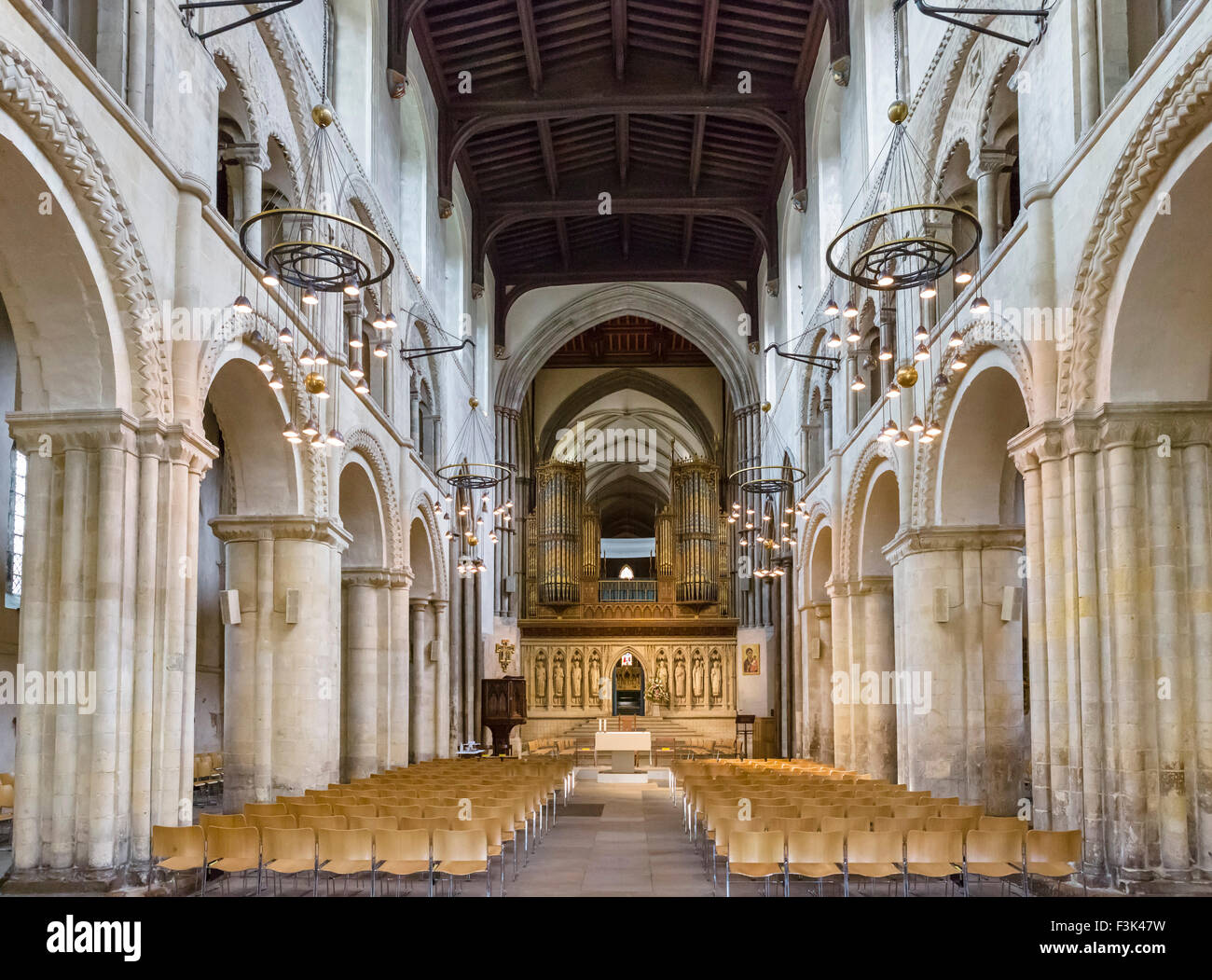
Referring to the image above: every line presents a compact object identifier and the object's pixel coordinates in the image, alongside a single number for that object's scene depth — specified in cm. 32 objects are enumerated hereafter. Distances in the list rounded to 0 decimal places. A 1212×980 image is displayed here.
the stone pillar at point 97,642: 966
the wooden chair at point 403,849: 947
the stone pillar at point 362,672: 2005
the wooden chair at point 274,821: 1035
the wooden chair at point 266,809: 1162
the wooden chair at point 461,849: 952
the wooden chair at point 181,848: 945
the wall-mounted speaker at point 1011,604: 1489
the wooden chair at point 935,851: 939
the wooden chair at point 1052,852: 924
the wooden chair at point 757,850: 941
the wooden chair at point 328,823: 1009
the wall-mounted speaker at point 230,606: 1505
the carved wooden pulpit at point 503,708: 2842
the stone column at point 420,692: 2455
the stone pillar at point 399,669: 2128
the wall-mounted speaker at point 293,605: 1549
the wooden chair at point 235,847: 941
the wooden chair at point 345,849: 943
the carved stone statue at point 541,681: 3825
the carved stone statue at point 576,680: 3819
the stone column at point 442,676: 2541
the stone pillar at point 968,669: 1508
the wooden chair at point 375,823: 998
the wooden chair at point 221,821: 988
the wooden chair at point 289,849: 942
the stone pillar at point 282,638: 1549
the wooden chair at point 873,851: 956
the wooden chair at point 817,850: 951
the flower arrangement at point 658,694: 3769
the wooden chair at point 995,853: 932
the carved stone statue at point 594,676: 3819
